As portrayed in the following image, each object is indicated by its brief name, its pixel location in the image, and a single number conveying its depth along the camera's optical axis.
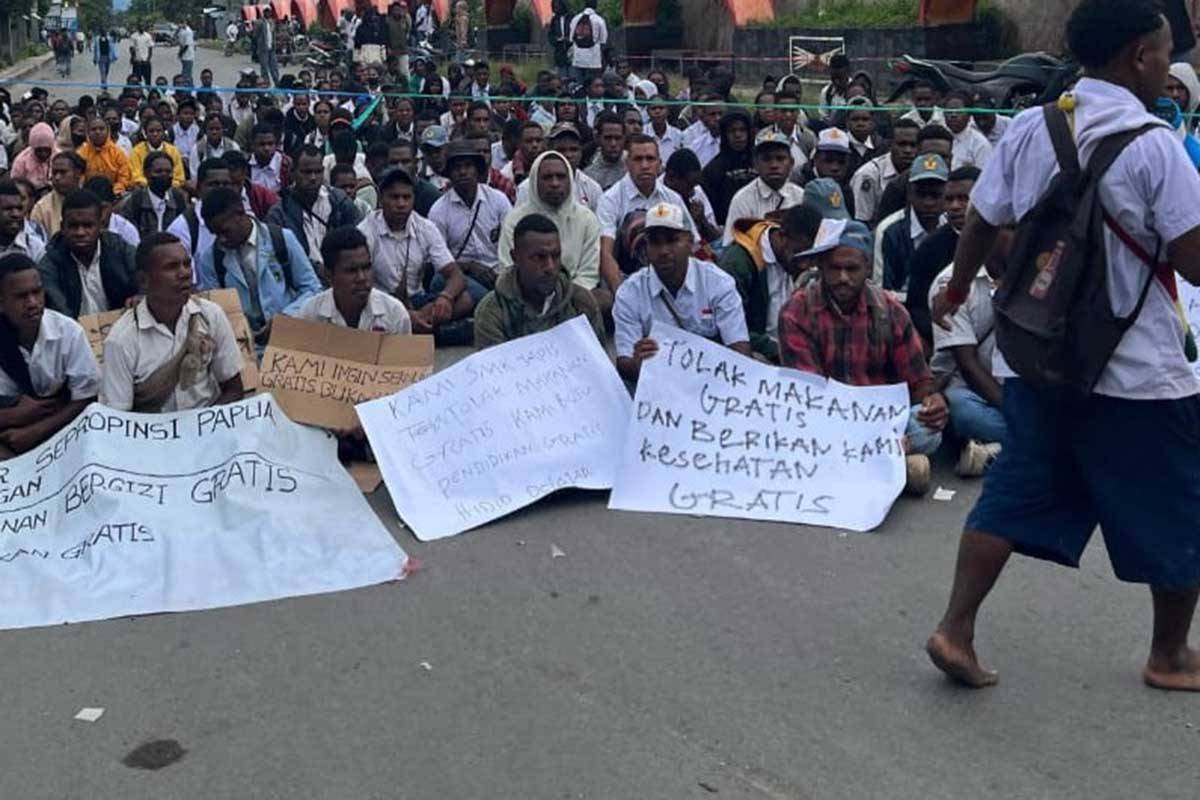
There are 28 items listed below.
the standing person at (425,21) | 38.16
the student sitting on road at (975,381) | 6.36
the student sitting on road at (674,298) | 7.04
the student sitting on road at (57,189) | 10.16
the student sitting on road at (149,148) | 13.77
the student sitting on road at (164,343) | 6.33
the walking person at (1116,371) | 3.73
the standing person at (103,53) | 42.16
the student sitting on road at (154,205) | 10.64
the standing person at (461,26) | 43.72
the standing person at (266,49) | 38.84
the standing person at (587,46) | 23.19
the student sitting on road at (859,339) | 6.24
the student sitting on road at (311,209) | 9.88
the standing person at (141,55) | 36.81
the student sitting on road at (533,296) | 6.88
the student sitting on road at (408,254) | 9.32
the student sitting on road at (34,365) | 6.30
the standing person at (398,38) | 28.95
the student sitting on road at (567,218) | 9.22
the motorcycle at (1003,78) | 15.71
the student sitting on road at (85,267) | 7.77
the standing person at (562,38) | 24.53
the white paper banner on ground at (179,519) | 5.15
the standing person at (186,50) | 39.12
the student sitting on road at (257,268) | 8.49
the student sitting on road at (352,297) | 6.89
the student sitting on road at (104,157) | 13.79
